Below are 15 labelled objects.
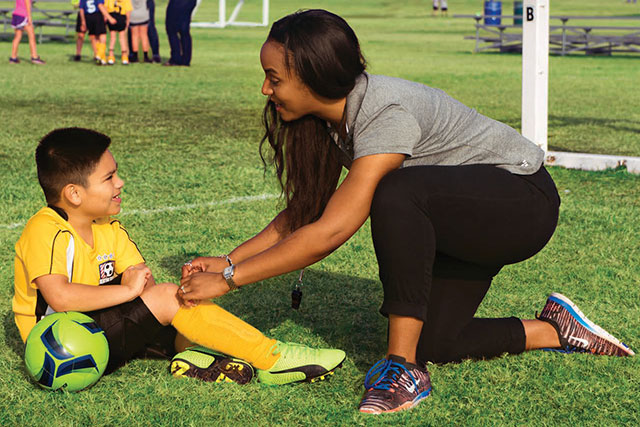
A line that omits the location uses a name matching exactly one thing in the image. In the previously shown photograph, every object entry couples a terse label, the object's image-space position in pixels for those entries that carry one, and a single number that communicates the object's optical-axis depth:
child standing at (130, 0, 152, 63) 18.70
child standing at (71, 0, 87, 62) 19.17
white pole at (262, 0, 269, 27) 35.24
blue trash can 35.50
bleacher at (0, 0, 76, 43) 25.62
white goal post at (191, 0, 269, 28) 34.77
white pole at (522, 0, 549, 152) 7.43
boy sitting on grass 3.25
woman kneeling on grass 3.02
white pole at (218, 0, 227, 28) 34.59
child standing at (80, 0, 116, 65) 17.73
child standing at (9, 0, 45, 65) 17.52
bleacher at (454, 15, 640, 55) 24.27
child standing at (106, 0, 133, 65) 17.92
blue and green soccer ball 3.13
